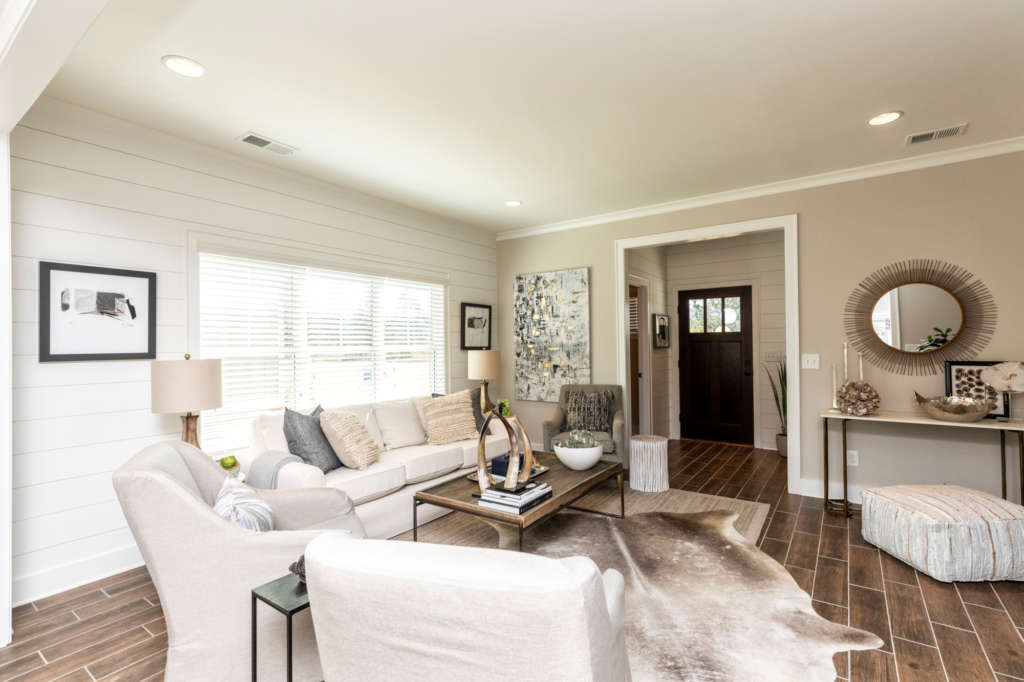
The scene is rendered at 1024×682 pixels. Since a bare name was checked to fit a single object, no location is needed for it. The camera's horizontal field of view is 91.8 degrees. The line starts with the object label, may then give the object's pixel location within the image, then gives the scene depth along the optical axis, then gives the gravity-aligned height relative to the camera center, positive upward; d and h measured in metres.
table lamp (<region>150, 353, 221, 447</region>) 2.71 -0.22
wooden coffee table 2.69 -0.91
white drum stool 4.23 -1.07
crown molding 3.46 +1.29
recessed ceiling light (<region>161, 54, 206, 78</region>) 2.32 +1.34
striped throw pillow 1.87 -0.63
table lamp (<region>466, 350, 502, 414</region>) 4.97 -0.22
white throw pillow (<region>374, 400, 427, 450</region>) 3.95 -0.66
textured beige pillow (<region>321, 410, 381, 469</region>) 3.33 -0.65
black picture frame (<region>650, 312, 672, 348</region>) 6.23 +0.13
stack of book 2.68 -0.86
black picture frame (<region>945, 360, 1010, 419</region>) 3.34 -0.38
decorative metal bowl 3.20 -0.47
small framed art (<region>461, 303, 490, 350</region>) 5.43 +0.18
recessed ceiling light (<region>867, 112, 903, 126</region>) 2.96 +1.33
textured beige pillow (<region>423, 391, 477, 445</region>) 4.10 -0.64
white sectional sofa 3.01 -0.87
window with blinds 3.40 +0.06
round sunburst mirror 3.54 +0.16
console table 3.12 -0.57
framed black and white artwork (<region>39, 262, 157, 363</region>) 2.65 +0.19
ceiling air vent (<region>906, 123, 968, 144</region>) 3.17 +1.33
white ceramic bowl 3.42 -0.80
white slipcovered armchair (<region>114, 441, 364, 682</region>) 1.65 -0.78
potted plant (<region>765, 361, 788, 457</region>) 5.43 -0.60
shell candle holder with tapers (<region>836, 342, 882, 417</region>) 3.61 -0.44
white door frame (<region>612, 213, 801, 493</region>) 4.13 +0.20
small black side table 1.48 -0.78
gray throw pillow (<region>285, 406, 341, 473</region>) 3.22 -0.64
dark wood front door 6.09 -0.32
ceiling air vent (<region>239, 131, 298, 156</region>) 3.17 +1.33
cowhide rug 1.96 -1.28
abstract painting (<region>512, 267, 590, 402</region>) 5.28 +0.11
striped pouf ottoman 2.56 -1.05
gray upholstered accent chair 4.40 -0.81
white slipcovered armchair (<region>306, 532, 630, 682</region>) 0.91 -0.52
